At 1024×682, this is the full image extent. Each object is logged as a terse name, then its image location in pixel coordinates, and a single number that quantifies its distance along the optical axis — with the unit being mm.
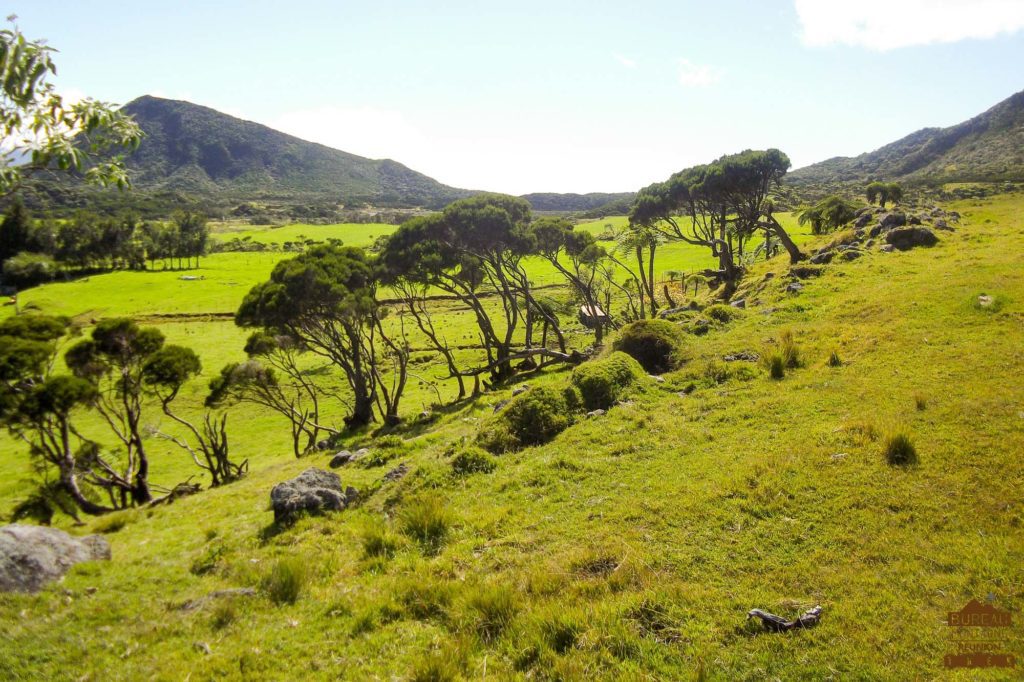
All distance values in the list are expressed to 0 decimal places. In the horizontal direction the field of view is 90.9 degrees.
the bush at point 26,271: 74875
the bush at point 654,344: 18031
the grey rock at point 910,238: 28328
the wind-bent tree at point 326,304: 25719
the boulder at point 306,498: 11969
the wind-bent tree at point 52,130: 4309
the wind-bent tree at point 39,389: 19156
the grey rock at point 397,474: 12977
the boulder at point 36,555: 8609
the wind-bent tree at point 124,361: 22641
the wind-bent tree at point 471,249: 30422
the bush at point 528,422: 14023
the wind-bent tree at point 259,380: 27109
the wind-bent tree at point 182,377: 23656
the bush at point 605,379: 15414
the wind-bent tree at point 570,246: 36406
